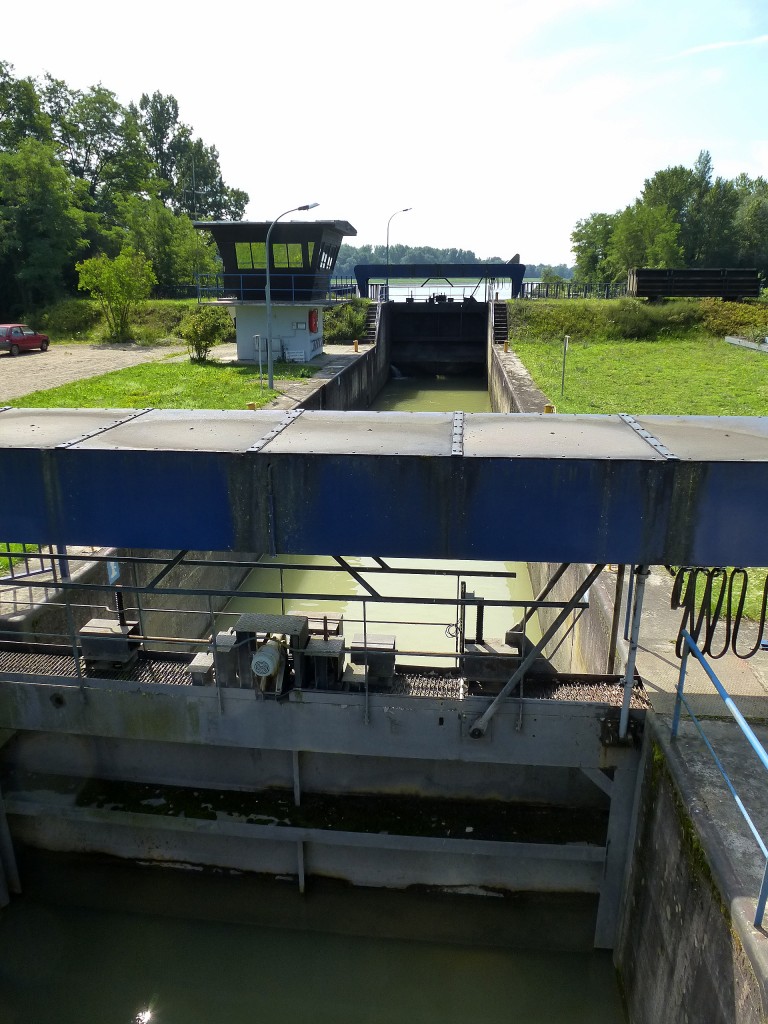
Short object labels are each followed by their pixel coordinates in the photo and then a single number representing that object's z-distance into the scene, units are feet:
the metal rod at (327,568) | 18.45
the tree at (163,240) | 152.97
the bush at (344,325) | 112.98
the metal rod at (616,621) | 21.98
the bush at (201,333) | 86.17
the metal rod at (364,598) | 19.13
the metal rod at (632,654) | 18.35
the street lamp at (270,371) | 63.87
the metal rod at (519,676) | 19.22
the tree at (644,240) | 156.76
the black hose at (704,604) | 17.11
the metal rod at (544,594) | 20.25
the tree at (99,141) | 181.57
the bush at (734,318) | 110.11
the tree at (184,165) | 265.34
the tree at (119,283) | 103.76
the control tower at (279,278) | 82.12
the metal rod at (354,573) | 19.06
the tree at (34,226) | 126.41
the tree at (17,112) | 148.56
